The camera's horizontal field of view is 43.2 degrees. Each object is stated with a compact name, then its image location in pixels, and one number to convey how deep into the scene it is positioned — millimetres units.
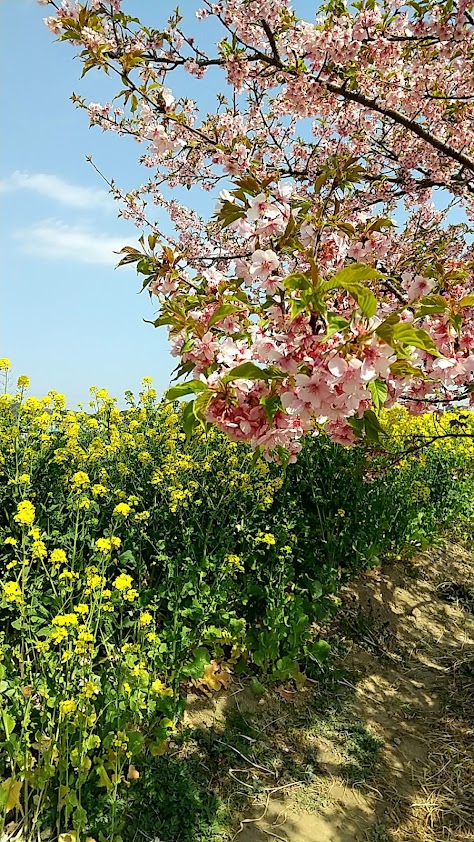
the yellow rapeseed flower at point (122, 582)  2271
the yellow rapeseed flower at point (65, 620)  2112
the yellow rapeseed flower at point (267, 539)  3144
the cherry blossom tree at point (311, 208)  1356
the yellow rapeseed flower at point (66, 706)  2082
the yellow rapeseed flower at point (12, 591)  2154
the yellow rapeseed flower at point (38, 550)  2330
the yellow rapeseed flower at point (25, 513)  2303
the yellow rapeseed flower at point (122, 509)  2572
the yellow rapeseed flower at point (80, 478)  2678
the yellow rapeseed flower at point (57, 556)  2313
